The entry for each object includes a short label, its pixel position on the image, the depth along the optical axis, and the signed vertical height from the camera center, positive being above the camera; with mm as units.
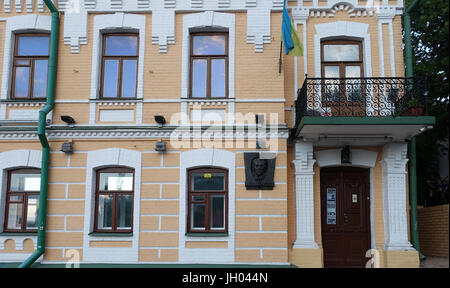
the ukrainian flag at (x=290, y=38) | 7465 +3092
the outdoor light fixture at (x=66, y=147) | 8133 +1017
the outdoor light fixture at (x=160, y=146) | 8062 +1053
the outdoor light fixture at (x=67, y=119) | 8058 +1594
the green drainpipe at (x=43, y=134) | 7846 +1253
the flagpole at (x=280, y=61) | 7864 +2858
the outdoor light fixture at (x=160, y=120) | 8016 +1604
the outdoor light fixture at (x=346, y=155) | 8359 +944
